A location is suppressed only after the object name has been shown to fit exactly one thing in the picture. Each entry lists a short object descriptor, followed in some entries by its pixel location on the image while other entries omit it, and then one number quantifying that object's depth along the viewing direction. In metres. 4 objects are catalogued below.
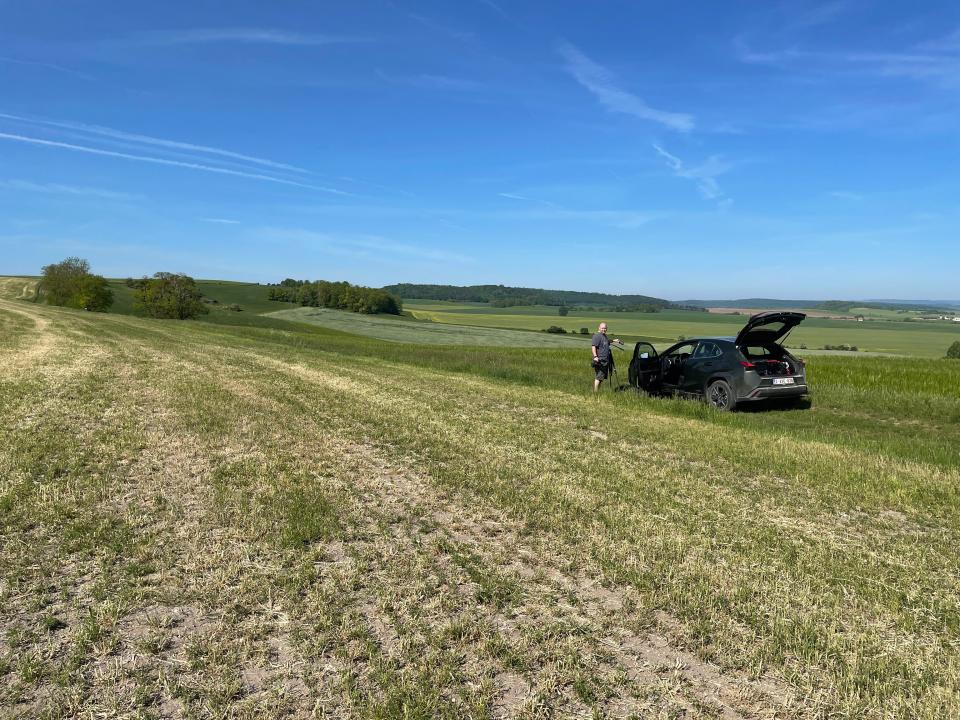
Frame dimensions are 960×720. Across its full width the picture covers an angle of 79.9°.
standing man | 15.29
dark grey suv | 12.71
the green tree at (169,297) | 72.44
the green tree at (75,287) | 75.25
